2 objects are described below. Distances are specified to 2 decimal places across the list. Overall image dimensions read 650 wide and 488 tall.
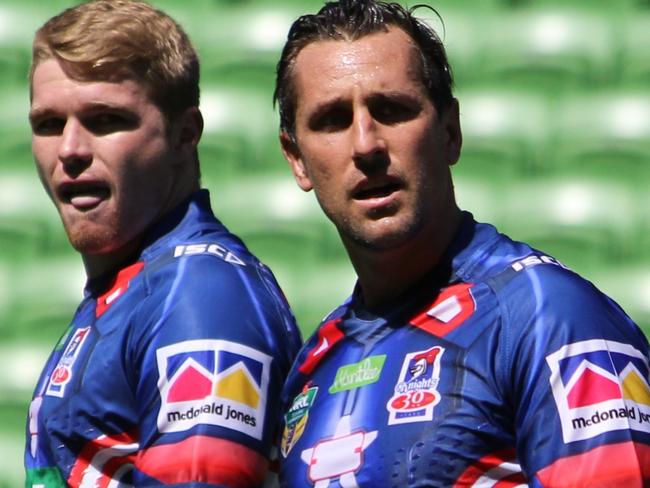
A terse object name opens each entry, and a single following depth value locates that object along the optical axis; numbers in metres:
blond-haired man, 9.14
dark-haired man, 8.94
